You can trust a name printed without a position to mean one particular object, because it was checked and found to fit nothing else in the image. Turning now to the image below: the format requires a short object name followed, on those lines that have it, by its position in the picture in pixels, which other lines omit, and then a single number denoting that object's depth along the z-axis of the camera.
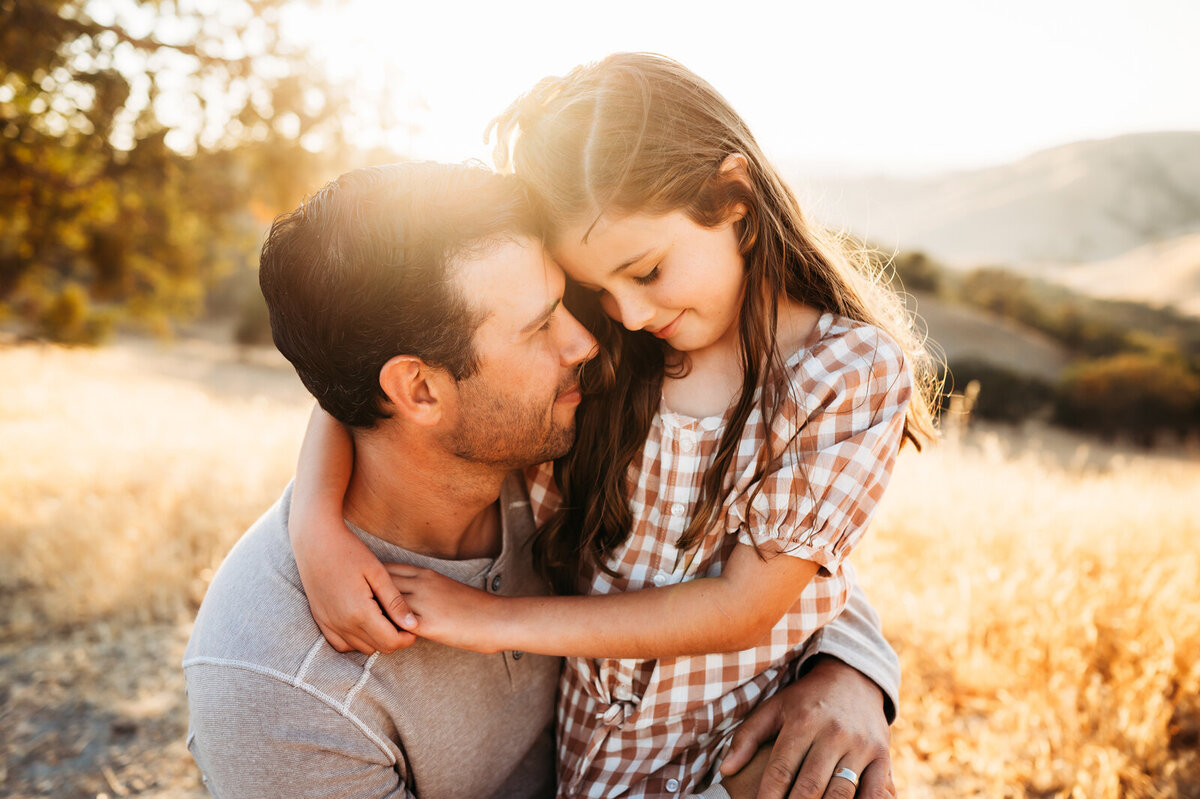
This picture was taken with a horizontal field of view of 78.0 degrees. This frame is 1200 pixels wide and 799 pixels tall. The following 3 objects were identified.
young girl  1.74
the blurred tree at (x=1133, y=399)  17.58
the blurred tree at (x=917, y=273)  26.34
